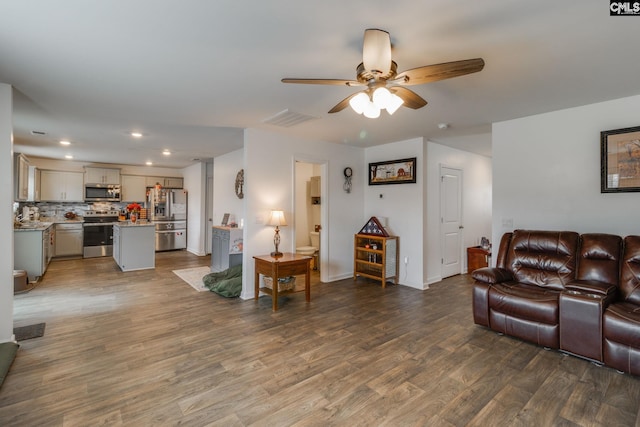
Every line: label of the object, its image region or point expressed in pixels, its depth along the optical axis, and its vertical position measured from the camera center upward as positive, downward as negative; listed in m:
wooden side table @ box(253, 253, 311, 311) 3.82 -0.74
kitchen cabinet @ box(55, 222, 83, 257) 7.04 -0.61
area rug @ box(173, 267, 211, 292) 4.86 -1.16
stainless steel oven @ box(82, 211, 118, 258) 7.30 -0.52
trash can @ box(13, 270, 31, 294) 4.47 -1.04
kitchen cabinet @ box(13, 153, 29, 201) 4.80 +0.60
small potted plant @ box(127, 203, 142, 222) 6.48 +0.07
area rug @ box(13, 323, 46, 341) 2.96 -1.22
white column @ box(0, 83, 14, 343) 2.72 -0.01
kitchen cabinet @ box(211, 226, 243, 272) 5.36 -0.63
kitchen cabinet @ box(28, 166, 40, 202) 6.51 +0.67
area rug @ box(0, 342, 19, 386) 2.30 -1.21
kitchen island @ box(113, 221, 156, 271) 5.95 -0.65
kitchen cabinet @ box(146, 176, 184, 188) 8.55 +0.96
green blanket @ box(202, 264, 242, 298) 4.36 -1.07
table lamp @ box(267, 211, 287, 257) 4.22 -0.10
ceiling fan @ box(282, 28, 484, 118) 1.75 +0.89
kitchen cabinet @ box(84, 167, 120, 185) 7.59 +1.01
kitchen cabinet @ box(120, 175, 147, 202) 8.20 +0.73
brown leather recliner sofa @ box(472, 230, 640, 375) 2.45 -0.78
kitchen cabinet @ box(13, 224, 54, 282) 5.01 -0.65
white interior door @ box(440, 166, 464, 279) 5.44 -0.12
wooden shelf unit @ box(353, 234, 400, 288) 5.03 -0.78
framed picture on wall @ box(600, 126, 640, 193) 3.06 +0.57
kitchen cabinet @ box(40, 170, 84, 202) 7.16 +0.70
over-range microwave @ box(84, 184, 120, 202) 7.65 +0.57
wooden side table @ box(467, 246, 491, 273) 5.76 -0.88
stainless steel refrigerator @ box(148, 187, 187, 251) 8.13 -0.03
